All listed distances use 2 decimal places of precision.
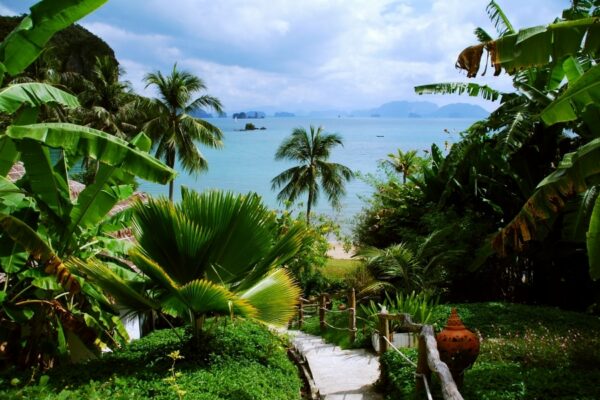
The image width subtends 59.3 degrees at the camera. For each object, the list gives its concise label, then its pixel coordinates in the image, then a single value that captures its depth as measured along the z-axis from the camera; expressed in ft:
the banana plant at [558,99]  17.34
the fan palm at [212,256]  18.16
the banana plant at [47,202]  18.13
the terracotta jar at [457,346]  16.12
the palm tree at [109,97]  112.78
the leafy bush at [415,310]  28.27
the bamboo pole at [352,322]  32.96
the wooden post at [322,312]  39.96
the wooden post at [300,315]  45.27
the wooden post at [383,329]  24.50
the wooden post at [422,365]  16.83
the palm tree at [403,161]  78.43
